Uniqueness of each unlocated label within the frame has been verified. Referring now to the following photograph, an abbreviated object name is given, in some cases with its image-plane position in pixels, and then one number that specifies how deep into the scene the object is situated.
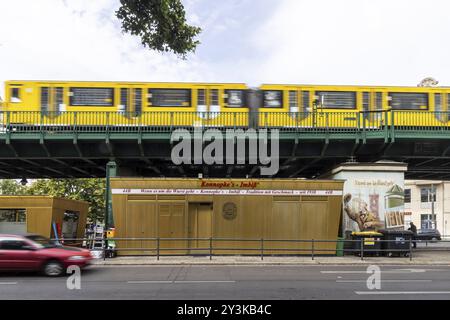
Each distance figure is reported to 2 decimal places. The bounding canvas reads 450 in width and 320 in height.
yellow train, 24.41
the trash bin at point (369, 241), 20.14
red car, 14.48
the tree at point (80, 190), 54.03
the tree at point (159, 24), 10.70
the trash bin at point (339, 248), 20.97
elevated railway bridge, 23.31
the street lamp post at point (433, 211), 60.89
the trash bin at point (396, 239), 20.48
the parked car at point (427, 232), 47.33
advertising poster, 22.73
